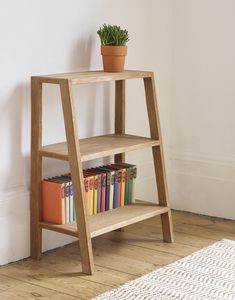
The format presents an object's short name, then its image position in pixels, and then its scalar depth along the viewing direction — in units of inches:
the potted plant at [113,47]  160.3
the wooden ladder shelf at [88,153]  143.8
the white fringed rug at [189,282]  135.5
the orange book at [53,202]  152.8
